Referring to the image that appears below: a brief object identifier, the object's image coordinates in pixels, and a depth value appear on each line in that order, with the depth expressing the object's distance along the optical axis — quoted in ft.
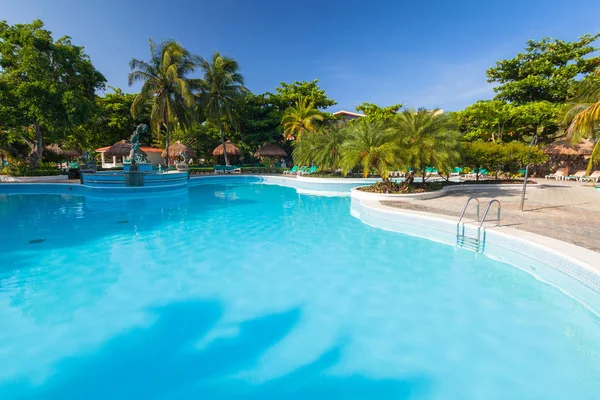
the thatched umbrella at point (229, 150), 98.37
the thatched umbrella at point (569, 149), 71.46
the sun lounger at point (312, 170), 80.89
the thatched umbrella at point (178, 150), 95.19
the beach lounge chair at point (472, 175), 71.13
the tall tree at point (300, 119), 90.58
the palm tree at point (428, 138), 40.11
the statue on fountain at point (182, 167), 79.51
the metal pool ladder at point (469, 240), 22.47
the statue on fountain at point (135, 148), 60.70
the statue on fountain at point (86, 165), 68.92
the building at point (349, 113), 188.18
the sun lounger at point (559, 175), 73.68
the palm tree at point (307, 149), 67.82
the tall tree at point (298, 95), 101.83
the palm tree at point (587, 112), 25.29
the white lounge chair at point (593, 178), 65.82
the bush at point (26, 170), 67.56
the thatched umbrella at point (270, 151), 100.37
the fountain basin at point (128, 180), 54.95
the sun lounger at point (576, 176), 69.23
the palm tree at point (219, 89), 87.51
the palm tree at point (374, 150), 39.52
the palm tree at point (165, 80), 75.36
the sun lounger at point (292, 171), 89.79
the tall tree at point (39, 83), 58.18
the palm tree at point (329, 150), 64.13
